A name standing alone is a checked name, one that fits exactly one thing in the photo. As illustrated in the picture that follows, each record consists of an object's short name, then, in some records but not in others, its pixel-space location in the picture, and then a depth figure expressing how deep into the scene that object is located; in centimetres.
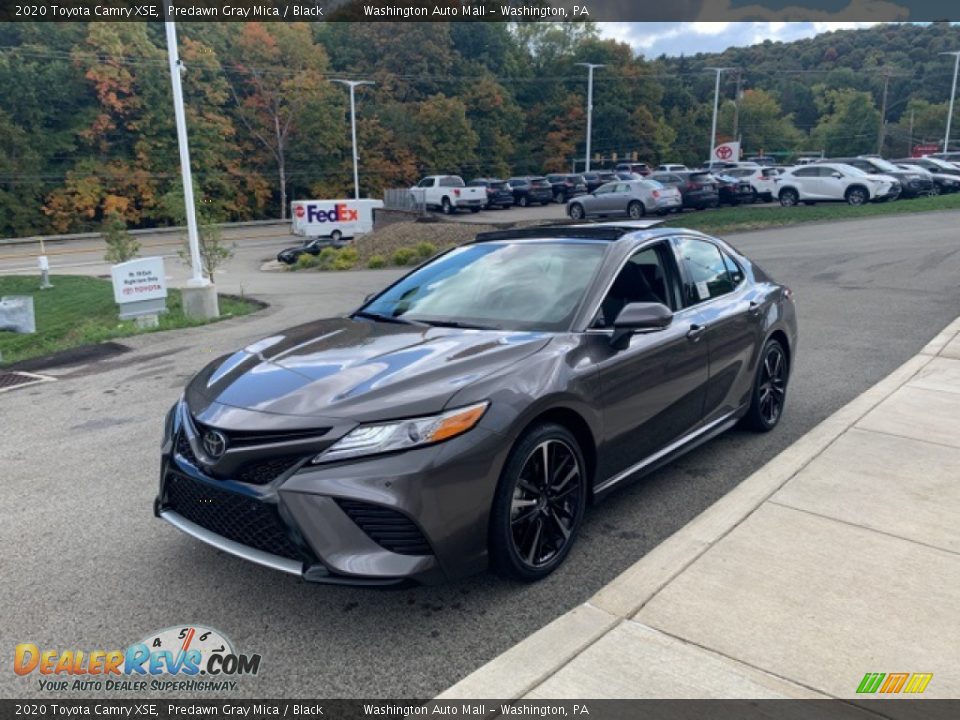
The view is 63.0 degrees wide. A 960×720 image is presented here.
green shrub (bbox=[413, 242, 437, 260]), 2723
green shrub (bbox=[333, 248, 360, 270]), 2958
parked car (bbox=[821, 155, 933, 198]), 2973
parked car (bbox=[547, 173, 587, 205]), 4909
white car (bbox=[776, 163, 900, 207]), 2839
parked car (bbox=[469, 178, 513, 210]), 4688
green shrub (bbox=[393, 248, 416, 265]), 2673
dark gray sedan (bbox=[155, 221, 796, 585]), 317
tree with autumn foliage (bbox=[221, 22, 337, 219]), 6375
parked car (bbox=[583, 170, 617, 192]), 4817
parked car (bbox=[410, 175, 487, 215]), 4509
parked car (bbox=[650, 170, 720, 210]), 3102
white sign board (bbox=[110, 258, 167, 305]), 1295
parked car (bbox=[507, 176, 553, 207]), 4825
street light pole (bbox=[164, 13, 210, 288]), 1366
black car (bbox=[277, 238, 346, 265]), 3697
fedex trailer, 4703
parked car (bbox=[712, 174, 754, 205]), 3209
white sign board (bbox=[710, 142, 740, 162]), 5819
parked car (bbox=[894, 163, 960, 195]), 3185
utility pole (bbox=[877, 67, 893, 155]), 7514
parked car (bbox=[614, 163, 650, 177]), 6093
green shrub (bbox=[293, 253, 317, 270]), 3291
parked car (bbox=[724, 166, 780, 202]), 3247
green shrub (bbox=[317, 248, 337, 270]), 3119
